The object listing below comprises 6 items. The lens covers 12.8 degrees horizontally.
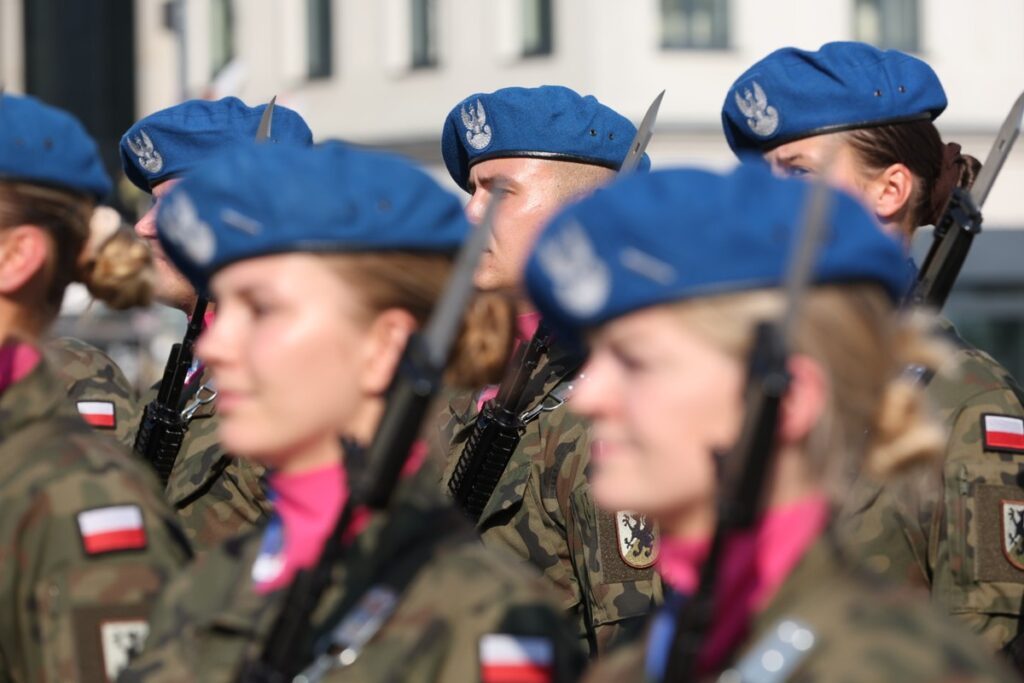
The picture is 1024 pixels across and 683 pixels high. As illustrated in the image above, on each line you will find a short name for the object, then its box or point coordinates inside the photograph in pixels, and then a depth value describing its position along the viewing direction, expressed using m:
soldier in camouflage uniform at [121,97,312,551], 10.12
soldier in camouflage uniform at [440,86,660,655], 9.95
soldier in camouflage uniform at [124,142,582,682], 5.70
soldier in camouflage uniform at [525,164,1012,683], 4.98
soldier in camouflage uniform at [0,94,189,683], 6.47
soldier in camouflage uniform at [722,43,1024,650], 8.40
